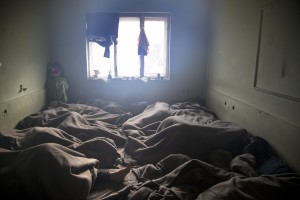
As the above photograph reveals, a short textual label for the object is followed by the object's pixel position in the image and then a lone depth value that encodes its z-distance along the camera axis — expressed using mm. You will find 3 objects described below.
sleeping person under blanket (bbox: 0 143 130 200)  1305
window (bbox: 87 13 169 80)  3805
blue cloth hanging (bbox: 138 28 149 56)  3738
